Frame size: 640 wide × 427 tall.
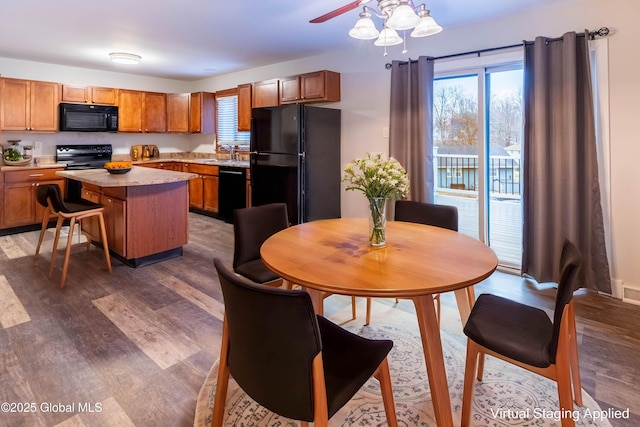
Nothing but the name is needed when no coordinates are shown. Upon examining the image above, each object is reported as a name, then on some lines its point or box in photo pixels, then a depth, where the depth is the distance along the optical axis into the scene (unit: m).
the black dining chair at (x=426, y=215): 2.46
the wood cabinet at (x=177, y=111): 6.81
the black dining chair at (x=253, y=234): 2.29
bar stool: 3.32
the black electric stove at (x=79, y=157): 5.60
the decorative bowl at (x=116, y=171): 3.89
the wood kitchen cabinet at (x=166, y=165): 6.53
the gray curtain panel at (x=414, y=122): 3.82
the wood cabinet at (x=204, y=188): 6.14
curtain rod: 2.91
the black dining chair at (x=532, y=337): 1.35
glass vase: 1.88
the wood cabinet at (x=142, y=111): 6.26
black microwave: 5.53
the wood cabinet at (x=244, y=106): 5.75
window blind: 6.52
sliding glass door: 3.68
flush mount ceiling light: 4.82
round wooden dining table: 1.37
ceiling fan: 1.92
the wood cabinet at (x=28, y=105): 5.09
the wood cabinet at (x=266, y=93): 5.26
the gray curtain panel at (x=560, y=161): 2.96
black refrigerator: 4.46
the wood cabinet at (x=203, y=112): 6.70
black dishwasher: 5.60
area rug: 1.66
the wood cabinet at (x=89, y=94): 5.61
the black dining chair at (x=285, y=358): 1.04
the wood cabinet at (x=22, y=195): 4.98
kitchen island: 3.58
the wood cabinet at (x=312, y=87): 4.61
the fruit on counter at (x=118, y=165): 3.91
